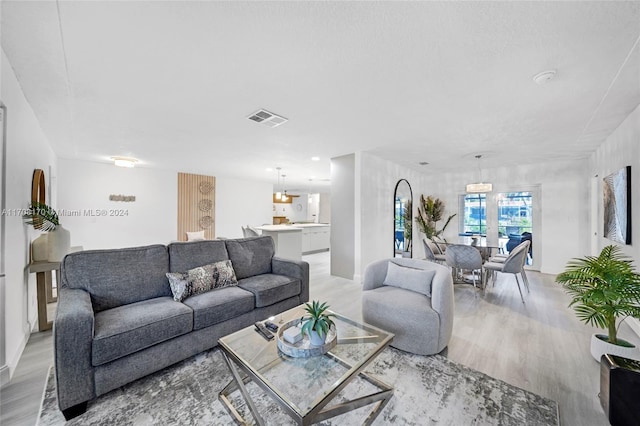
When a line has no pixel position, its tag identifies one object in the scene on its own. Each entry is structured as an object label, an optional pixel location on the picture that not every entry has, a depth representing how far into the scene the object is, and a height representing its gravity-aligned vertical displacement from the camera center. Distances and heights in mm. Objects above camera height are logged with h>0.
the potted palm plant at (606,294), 1895 -635
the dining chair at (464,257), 3812 -699
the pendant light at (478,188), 5039 +531
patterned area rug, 1535 -1276
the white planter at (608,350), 1983 -1132
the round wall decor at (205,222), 7555 -275
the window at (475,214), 6271 -15
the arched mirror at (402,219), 5697 -133
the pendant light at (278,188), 6280 +1061
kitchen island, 5441 -607
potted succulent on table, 1610 -749
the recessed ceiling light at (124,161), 5004 +1064
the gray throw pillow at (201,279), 2350 -674
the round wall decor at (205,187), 7492 +794
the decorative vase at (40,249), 2699 -400
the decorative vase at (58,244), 2758 -349
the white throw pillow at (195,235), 5934 -534
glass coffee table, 1255 -924
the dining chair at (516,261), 3640 -715
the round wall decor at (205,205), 7500 +248
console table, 2625 -806
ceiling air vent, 2799 +1130
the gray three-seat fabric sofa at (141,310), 1566 -806
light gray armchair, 2172 -884
